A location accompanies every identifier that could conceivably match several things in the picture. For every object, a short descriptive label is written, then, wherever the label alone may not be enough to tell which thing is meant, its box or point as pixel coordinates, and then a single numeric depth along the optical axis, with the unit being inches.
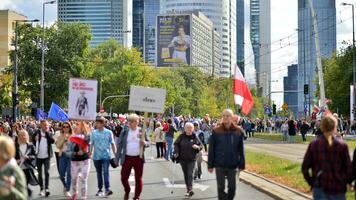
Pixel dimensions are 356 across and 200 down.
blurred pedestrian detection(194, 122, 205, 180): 750.5
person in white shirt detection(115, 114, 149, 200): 549.6
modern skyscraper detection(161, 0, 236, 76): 7588.6
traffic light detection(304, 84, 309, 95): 2416.8
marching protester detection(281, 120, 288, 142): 2088.8
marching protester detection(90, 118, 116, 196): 612.7
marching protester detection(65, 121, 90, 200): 565.3
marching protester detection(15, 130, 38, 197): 541.0
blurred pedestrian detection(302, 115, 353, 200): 346.0
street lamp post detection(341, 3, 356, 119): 2580.2
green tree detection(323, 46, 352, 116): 3243.1
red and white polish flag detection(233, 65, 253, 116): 674.2
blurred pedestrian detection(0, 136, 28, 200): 281.1
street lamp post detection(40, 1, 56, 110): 2573.8
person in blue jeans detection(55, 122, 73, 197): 617.0
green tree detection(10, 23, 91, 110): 3270.2
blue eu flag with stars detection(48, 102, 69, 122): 1378.0
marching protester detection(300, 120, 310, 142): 1920.6
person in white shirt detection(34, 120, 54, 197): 641.0
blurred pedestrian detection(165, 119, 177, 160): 1175.6
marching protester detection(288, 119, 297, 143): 1815.9
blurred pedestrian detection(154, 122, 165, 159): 1229.8
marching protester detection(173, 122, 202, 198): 626.5
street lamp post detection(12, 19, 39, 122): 1944.9
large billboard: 6924.2
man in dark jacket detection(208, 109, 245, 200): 469.7
